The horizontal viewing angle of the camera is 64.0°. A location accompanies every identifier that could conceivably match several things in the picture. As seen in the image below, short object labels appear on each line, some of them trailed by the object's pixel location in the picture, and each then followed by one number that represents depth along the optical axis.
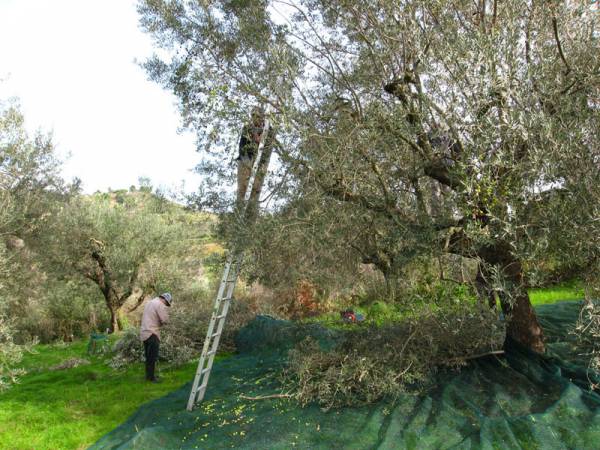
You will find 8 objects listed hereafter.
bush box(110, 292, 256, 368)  10.48
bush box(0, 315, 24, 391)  7.26
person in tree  6.45
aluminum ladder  6.38
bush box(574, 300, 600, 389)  4.32
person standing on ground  8.98
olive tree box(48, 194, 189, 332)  15.67
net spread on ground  4.67
